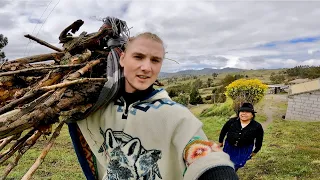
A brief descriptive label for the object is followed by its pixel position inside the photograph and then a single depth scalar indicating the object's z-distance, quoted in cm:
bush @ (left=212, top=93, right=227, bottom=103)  1922
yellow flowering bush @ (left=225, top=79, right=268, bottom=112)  1128
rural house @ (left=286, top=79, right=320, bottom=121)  1316
